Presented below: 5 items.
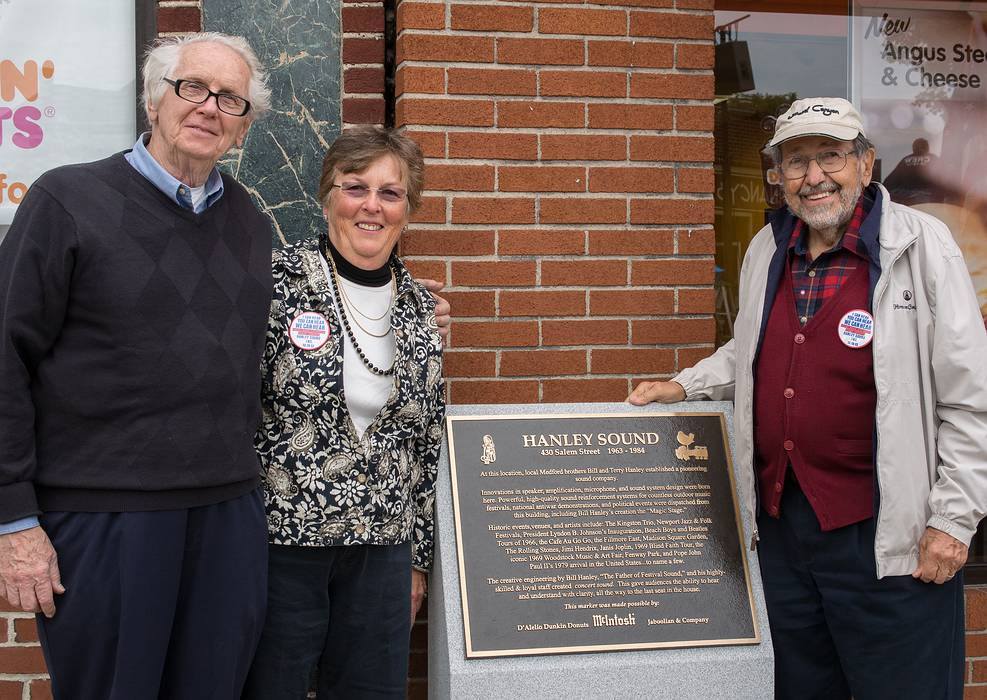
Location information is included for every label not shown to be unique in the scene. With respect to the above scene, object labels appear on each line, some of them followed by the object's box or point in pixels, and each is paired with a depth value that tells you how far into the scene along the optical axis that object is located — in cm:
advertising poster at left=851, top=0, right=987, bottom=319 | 458
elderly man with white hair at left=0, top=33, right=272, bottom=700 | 244
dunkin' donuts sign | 387
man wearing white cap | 296
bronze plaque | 328
